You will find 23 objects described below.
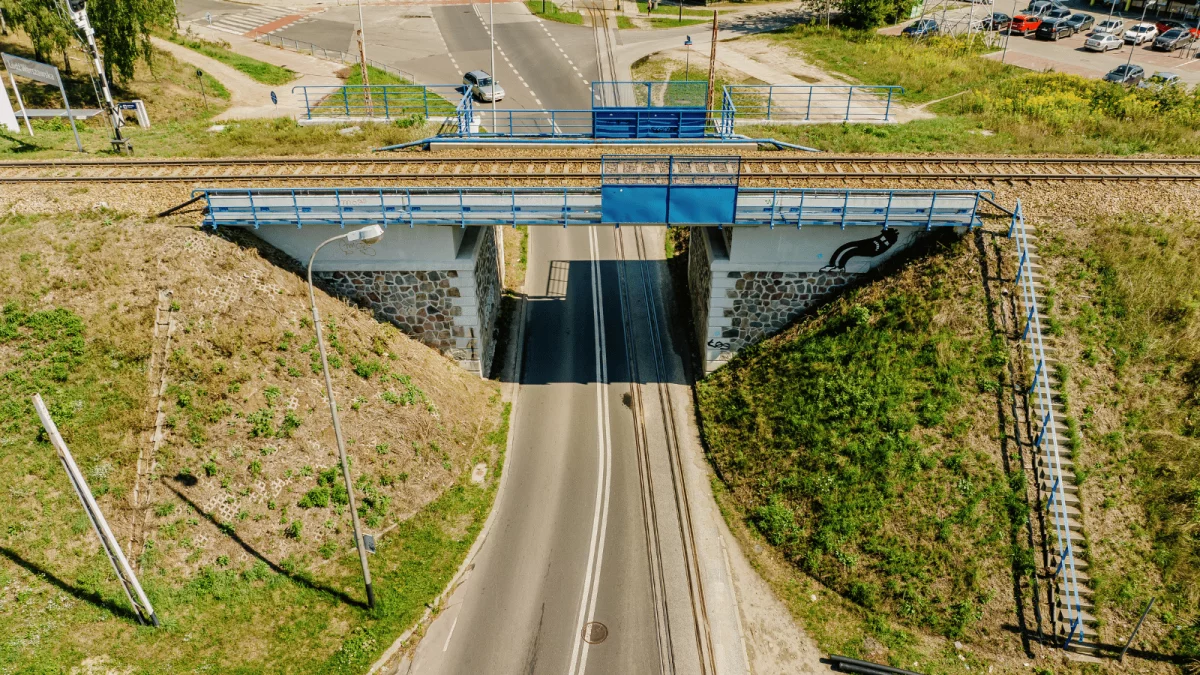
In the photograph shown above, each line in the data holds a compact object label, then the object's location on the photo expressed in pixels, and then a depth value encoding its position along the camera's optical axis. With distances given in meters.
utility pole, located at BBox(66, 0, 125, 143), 30.84
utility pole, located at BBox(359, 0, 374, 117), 40.61
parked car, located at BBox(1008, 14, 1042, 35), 63.69
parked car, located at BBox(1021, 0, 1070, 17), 65.50
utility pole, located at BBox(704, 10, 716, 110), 41.16
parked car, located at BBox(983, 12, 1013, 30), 63.62
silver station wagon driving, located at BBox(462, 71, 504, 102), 51.31
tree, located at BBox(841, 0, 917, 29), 62.97
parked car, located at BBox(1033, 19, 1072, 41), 62.12
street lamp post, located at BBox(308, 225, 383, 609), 14.81
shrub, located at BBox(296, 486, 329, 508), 23.08
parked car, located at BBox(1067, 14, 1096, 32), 63.44
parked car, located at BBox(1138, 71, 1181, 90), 43.68
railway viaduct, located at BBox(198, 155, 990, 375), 25.95
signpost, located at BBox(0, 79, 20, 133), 36.84
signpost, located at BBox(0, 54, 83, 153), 34.44
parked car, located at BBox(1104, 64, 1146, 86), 48.81
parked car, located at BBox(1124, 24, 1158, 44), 59.50
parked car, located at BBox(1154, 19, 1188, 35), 61.58
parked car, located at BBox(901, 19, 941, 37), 61.10
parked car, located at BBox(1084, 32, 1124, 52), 58.75
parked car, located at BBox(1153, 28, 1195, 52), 58.00
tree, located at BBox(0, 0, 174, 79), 38.84
